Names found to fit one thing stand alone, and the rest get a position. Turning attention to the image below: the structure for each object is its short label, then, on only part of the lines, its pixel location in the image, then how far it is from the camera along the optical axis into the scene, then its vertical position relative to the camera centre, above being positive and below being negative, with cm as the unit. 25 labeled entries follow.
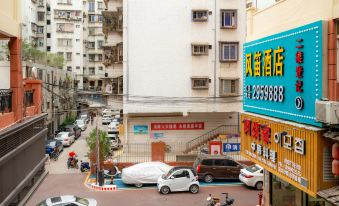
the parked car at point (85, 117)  5537 -377
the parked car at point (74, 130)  4214 -406
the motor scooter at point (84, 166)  2625 -475
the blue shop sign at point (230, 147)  2783 -382
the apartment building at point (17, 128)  865 -88
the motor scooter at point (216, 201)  1765 -469
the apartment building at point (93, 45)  7012 +734
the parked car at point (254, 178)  2161 -453
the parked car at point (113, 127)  4363 -388
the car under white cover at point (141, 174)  2238 -448
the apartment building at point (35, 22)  5660 +971
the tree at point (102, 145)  2584 -346
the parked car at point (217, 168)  2325 -433
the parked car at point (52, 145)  3138 -422
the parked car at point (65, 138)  3672 -419
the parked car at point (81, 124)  4877 -400
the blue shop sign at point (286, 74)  968 +40
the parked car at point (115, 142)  3303 -419
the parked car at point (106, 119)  5616 -394
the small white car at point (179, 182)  2092 -456
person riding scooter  2736 -465
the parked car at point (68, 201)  1585 -420
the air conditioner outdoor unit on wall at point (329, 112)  833 -47
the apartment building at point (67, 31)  6469 +894
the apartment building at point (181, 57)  2805 +214
